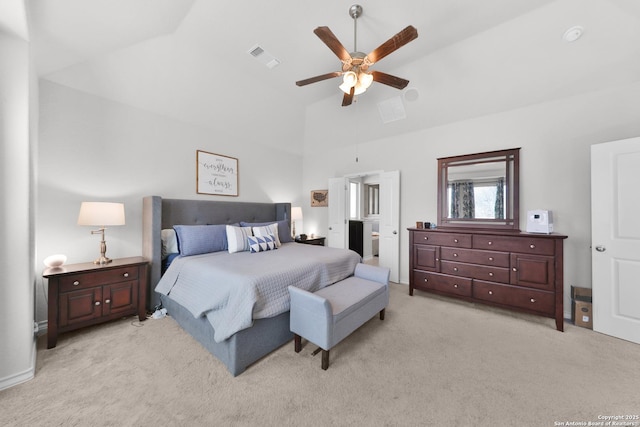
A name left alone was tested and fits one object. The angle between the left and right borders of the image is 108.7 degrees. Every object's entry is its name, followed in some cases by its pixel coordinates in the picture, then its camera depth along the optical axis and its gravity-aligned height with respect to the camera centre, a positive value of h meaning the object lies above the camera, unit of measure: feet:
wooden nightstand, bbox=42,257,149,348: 6.83 -2.62
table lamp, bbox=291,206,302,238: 15.44 -0.05
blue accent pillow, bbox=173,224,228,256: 9.39 -1.09
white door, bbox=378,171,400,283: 13.29 -0.53
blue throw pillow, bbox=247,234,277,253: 10.18 -1.36
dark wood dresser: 8.25 -2.25
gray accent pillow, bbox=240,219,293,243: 12.82 -1.05
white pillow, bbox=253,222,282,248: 10.86 -0.86
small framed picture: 16.72 +1.14
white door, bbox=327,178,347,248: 15.78 +0.16
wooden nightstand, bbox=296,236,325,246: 15.20 -1.84
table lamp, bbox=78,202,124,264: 7.44 -0.06
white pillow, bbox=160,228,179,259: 9.86 -1.28
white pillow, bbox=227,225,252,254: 10.12 -1.15
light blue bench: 5.83 -2.74
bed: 5.80 -2.19
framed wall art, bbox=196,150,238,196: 11.90 +2.15
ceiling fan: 6.13 +4.65
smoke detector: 7.29 +5.79
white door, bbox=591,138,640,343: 7.25 -0.79
